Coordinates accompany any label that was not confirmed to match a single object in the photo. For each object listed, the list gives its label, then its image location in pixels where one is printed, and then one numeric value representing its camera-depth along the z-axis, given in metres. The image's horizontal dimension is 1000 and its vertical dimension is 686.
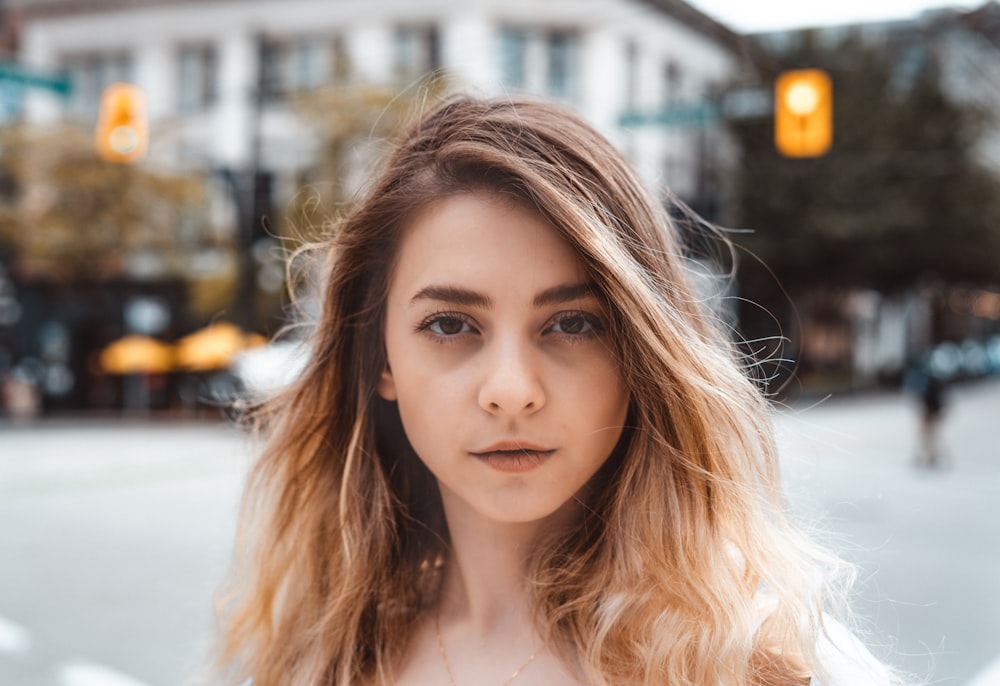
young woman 1.34
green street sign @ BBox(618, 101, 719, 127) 11.49
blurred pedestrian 13.72
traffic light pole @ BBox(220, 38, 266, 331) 16.94
